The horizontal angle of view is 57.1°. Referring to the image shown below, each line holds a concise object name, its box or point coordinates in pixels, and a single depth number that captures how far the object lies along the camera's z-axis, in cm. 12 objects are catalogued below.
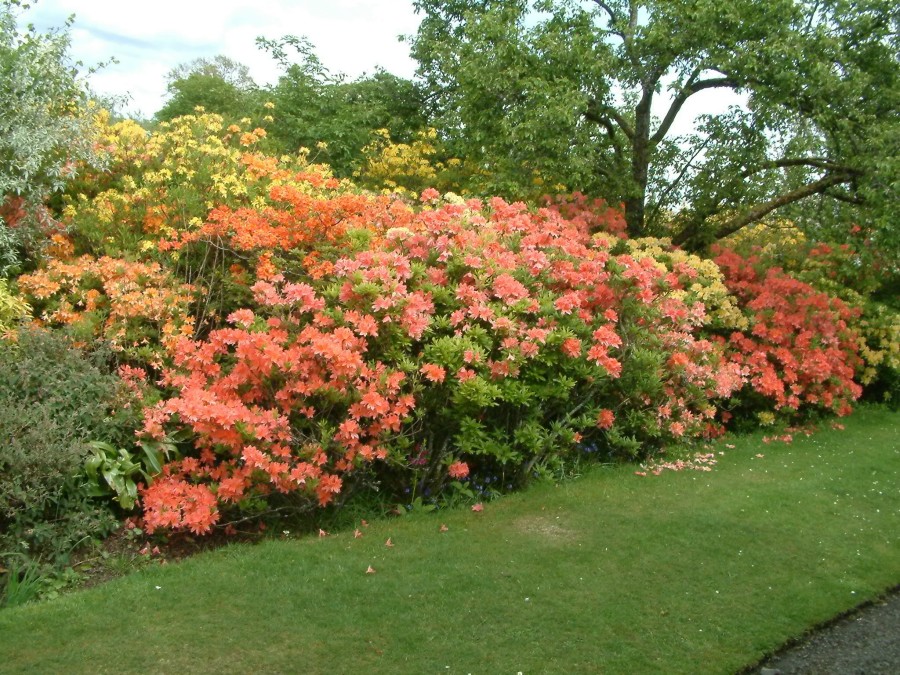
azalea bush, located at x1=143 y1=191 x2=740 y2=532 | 497
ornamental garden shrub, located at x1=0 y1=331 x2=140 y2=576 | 442
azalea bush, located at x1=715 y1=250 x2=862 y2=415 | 791
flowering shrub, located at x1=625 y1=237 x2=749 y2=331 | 789
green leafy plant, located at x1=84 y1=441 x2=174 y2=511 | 479
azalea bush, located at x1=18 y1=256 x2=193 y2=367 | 580
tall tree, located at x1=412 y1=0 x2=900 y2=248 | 838
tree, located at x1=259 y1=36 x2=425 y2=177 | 1200
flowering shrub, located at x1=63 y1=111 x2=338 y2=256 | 687
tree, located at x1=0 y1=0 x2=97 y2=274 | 630
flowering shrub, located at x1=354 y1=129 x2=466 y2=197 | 1084
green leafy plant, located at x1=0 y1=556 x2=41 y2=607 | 418
